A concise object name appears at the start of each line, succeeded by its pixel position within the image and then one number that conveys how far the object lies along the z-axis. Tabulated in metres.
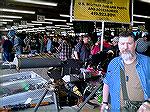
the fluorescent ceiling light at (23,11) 8.36
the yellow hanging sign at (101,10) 3.00
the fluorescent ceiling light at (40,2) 6.49
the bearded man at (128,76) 1.12
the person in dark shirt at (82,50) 3.39
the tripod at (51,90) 1.87
